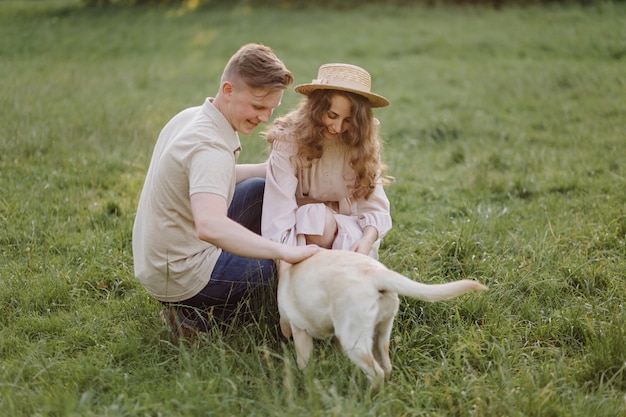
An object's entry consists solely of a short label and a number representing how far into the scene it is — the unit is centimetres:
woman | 352
